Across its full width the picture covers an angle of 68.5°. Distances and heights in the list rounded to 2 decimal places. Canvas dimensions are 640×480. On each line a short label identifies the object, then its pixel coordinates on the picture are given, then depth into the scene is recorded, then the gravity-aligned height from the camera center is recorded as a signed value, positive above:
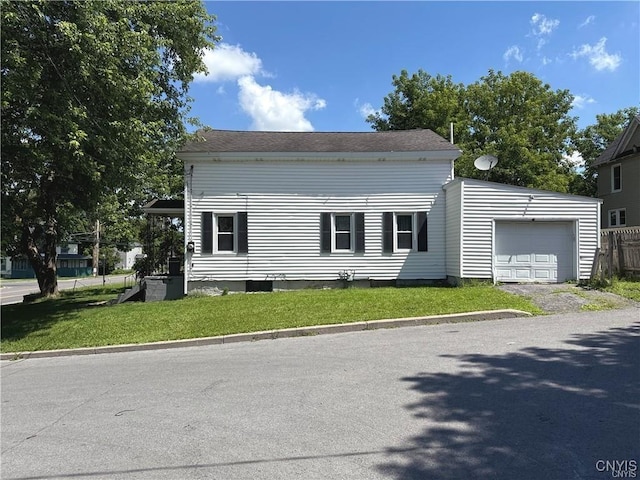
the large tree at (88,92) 9.47 +3.43
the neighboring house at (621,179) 25.55 +3.67
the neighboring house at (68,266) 59.70 -2.48
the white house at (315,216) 15.62 +1.00
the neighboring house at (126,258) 76.44 -1.89
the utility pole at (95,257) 52.20 -1.05
